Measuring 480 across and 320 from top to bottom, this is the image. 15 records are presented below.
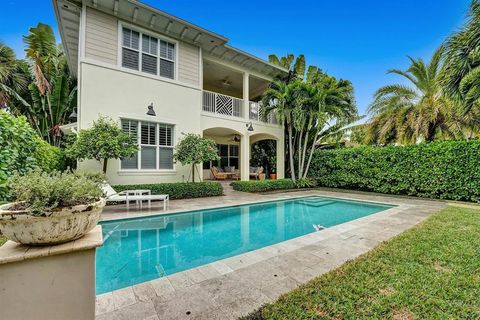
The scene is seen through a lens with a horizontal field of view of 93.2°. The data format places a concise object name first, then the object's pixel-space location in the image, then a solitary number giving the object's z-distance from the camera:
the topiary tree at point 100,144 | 8.62
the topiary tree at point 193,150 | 10.66
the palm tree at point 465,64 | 6.51
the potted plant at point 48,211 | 1.72
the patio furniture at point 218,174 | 17.75
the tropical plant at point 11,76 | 12.92
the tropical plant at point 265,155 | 19.57
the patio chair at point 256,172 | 17.50
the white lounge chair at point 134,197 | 8.65
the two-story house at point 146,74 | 9.63
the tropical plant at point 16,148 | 3.98
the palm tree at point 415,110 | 13.16
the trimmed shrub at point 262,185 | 13.69
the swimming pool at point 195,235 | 4.57
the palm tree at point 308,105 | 13.77
